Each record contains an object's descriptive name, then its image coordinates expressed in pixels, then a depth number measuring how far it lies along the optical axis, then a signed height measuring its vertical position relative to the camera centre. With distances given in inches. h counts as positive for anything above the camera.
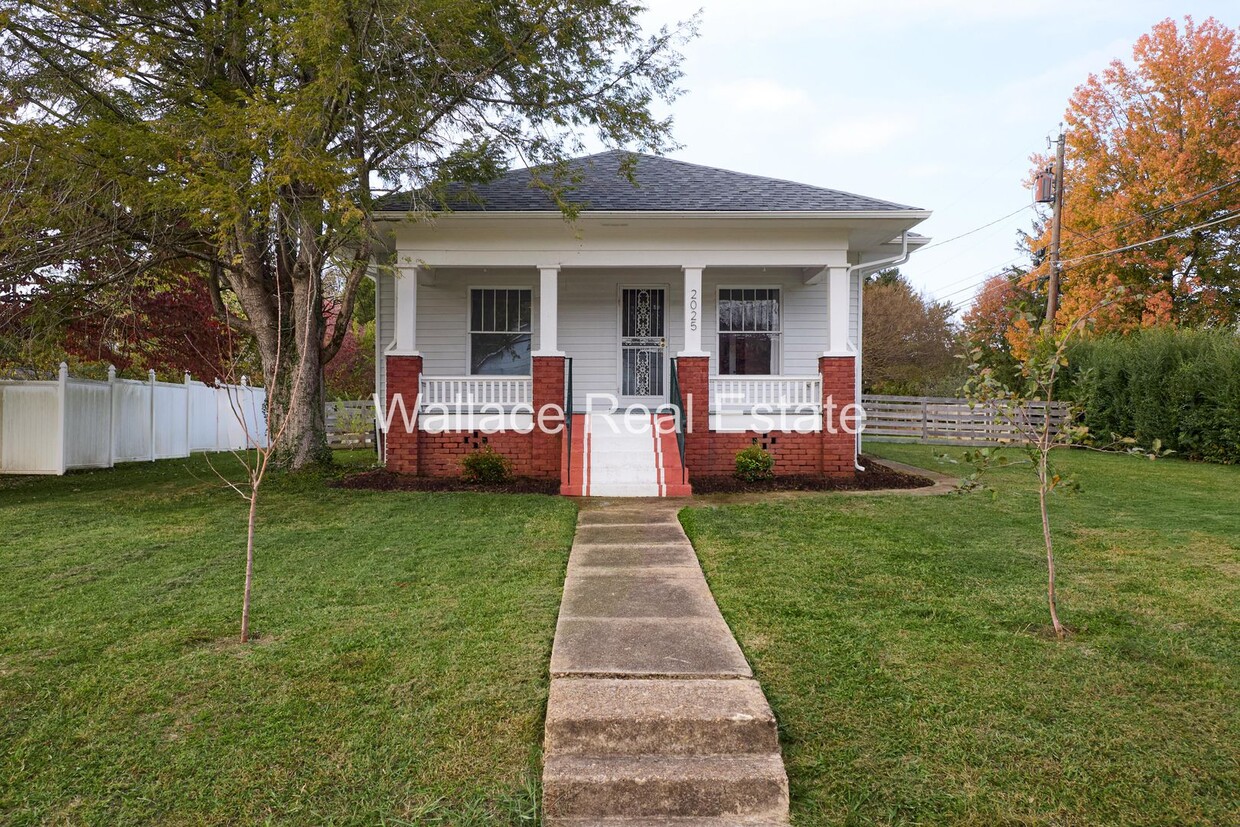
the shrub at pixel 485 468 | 383.6 -31.1
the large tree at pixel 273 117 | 295.0 +141.1
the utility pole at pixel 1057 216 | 778.2 +225.5
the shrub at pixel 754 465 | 384.2 -28.1
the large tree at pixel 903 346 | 1145.4 +110.2
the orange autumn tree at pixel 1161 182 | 792.3 +274.5
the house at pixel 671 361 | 393.4 +31.8
